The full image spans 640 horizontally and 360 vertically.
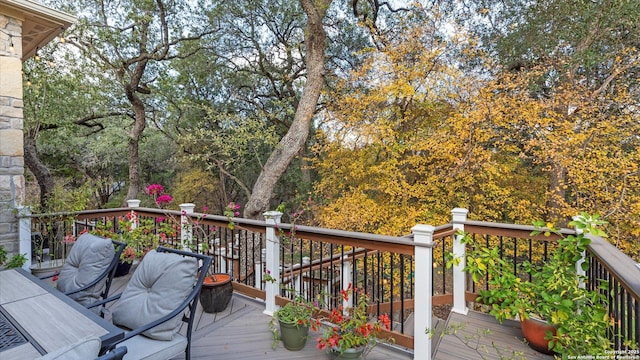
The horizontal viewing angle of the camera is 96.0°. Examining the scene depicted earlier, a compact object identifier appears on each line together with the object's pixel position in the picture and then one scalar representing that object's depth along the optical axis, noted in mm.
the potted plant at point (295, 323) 2324
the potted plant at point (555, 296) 1771
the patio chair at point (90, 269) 2141
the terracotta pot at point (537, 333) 2250
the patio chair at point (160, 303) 1688
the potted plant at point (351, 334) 2059
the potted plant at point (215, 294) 2920
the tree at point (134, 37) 6700
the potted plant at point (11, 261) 3252
